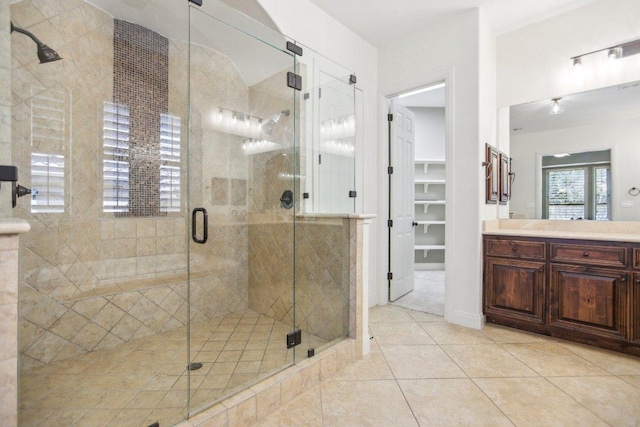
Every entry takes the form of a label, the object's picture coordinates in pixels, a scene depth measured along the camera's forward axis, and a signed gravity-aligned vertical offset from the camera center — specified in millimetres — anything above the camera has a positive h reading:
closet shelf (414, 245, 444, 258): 5372 -590
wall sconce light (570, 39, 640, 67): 2557 +1411
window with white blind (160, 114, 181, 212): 2820 +477
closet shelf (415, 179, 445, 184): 5427 +596
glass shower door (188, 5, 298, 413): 2223 +237
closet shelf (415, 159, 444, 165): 5484 +959
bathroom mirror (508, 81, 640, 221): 2678 +747
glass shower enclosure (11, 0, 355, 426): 2051 +113
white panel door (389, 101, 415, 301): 3711 +169
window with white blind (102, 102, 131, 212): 2525 +467
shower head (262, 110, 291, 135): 2604 +796
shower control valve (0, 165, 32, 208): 1354 +179
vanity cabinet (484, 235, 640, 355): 2302 -613
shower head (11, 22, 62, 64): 2074 +1105
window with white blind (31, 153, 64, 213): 2180 +223
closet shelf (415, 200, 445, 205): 5332 +216
